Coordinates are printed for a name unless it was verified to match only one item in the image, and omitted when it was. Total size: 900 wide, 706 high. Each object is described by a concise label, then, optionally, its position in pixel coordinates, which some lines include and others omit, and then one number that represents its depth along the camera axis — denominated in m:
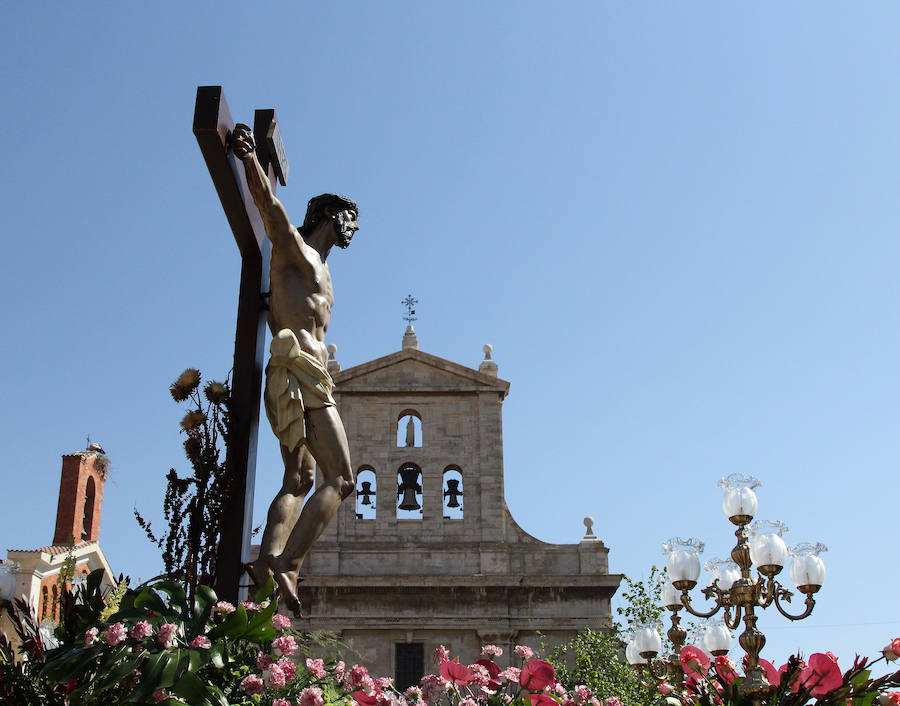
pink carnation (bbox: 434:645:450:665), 3.61
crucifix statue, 4.70
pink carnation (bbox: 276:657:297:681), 3.27
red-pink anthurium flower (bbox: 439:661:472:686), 3.42
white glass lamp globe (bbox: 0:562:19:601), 4.31
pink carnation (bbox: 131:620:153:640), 3.28
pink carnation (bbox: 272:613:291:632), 3.57
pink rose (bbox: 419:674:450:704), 3.31
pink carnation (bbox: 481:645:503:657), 3.66
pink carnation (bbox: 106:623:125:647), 3.23
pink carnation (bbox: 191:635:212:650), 3.31
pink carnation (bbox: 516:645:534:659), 3.84
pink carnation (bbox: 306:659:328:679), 3.40
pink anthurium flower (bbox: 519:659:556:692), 3.48
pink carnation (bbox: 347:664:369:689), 3.42
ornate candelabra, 8.14
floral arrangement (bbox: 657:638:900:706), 4.03
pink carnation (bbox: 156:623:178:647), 3.29
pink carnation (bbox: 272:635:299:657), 3.38
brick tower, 20.62
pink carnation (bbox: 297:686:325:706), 3.13
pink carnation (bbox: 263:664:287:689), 3.18
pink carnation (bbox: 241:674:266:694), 3.24
